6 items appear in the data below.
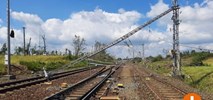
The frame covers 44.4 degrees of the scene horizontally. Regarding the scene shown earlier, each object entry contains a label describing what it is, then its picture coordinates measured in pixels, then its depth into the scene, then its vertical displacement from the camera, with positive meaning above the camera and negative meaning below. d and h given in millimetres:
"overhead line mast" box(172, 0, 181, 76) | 25781 +1546
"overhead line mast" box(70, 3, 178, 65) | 28259 +2638
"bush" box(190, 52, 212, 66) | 41172 +87
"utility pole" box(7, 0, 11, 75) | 22868 +2848
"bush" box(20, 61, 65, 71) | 37050 -852
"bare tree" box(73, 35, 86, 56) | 87437 +5009
